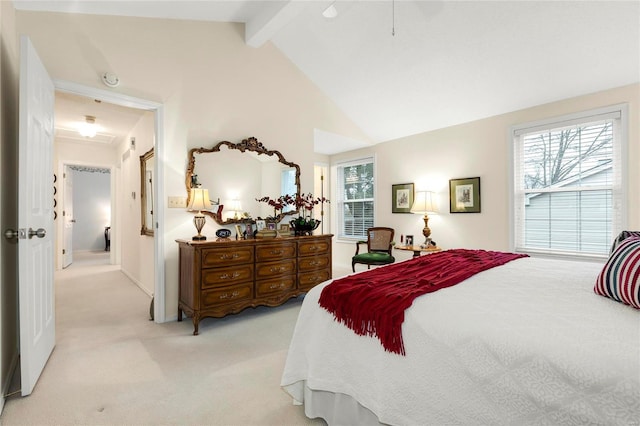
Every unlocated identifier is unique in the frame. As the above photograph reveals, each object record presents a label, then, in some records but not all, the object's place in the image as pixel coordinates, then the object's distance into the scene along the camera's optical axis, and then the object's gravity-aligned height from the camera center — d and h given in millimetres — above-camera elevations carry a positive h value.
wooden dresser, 2875 -609
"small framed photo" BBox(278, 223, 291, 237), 3703 -201
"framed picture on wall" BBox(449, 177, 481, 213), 4172 +228
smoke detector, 2797 +1199
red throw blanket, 1306 -376
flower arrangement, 3811 +100
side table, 4217 -496
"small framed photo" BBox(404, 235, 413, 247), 4688 -420
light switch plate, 3221 +112
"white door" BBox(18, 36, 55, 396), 1780 -10
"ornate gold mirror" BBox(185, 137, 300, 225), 3420 +414
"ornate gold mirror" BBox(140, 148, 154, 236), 4305 +306
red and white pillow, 1223 -270
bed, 880 -497
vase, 3816 -176
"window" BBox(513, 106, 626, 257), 3278 +312
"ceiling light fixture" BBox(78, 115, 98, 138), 4602 +1306
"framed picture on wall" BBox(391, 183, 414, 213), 4934 +241
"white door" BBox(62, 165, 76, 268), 6134 -62
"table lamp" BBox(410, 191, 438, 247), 4371 +99
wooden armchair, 4684 -485
